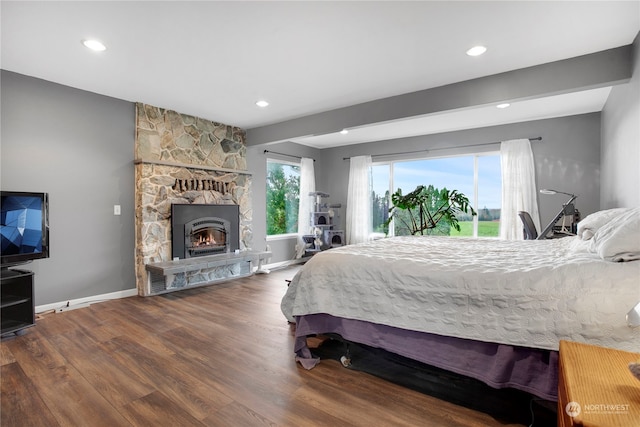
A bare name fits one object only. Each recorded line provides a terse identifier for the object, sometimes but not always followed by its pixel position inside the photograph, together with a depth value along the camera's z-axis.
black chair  4.18
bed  1.47
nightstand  0.83
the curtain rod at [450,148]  4.89
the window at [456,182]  5.50
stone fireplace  4.16
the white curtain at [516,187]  4.91
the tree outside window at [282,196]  6.22
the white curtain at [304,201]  6.56
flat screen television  2.83
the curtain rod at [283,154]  5.92
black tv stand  2.80
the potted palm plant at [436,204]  5.07
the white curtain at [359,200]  6.65
